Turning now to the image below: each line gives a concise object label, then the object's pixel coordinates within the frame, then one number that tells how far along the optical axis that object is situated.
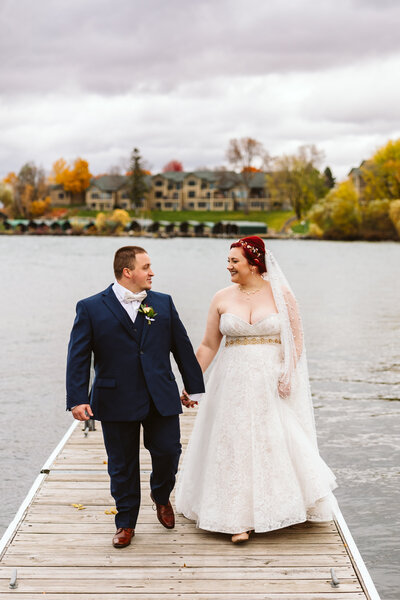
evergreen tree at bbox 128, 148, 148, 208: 158.38
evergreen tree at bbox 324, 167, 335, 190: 158.56
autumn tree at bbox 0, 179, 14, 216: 164.00
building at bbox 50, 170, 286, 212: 159.75
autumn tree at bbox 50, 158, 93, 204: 173.12
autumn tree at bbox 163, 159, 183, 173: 188.88
